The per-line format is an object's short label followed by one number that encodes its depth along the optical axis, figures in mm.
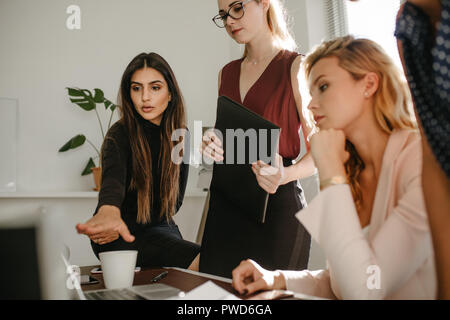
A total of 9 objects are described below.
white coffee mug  779
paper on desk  583
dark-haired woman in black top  1274
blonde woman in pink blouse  617
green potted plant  2459
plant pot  2445
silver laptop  607
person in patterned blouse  526
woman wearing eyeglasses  1105
